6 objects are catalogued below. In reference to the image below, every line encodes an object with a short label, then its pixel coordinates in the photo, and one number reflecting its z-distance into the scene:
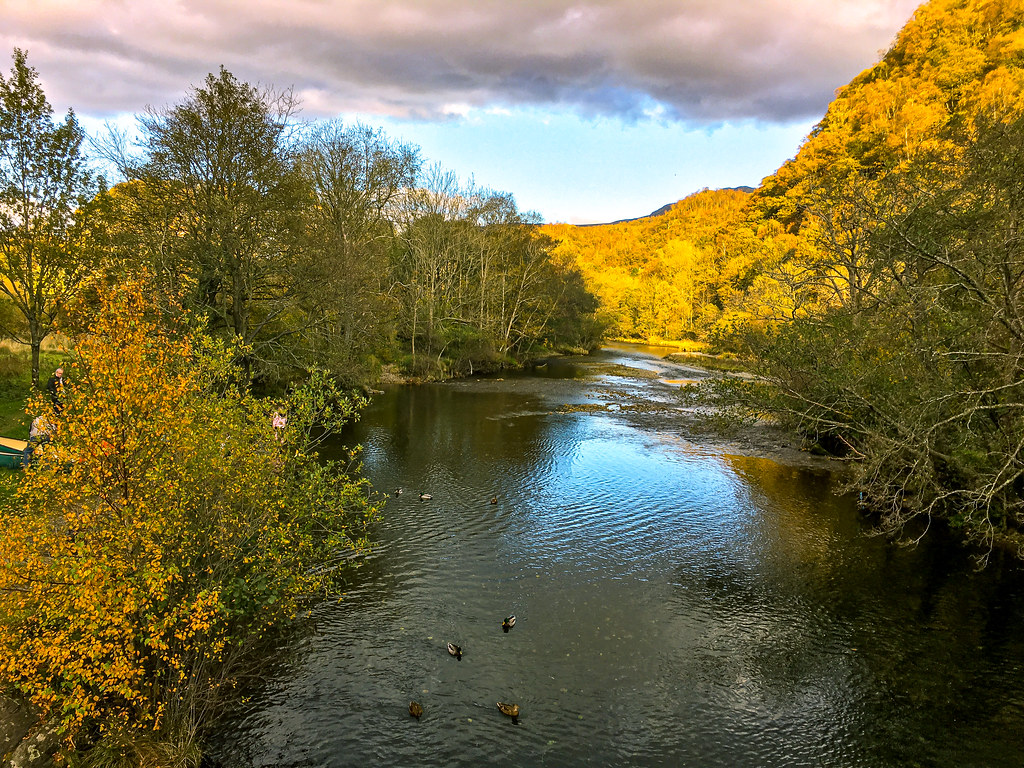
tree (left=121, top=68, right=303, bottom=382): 19.08
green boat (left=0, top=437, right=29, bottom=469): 13.09
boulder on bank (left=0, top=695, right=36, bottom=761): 6.03
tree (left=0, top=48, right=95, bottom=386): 17.22
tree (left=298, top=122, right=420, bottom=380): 22.38
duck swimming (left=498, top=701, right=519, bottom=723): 7.61
